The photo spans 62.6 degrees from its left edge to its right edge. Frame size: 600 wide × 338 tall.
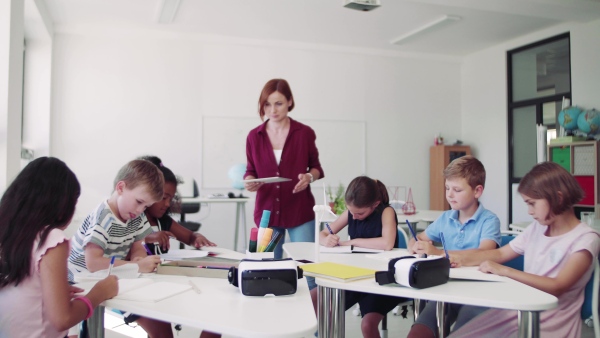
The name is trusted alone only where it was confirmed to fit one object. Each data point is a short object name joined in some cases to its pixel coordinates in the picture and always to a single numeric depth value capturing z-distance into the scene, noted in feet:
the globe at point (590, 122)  17.49
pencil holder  5.92
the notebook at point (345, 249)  6.90
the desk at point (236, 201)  17.44
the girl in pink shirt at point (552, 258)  4.95
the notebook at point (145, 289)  4.11
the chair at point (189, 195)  17.83
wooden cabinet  23.68
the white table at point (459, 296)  4.07
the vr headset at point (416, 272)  4.38
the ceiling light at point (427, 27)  18.89
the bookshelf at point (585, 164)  17.54
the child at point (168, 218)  7.34
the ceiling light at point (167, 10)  17.26
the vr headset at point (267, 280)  4.18
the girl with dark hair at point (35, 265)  3.84
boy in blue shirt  6.25
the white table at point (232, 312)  3.33
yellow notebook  4.80
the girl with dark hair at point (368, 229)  6.70
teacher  8.24
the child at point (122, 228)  5.31
